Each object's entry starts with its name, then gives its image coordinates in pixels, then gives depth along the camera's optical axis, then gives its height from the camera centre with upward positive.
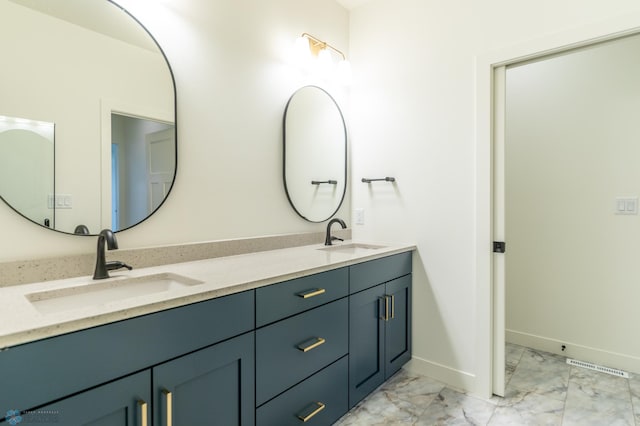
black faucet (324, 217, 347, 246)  2.19 -0.16
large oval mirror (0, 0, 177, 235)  1.17 +0.38
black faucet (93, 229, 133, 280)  1.21 -0.14
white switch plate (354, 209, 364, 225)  2.55 -0.03
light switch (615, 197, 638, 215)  2.24 +0.05
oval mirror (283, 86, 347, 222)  2.20 +0.41
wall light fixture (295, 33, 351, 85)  2.20 +1.07
